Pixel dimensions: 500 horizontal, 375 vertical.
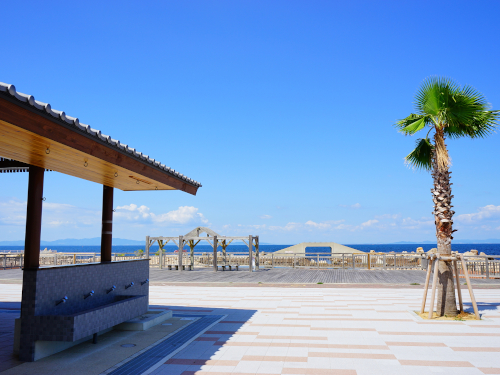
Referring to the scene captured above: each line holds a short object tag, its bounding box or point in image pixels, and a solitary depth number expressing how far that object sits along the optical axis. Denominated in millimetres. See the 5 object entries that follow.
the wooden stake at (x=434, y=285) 8520
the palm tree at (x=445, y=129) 8758
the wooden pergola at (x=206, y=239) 22203
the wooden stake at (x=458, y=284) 8484
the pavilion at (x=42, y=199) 4574
